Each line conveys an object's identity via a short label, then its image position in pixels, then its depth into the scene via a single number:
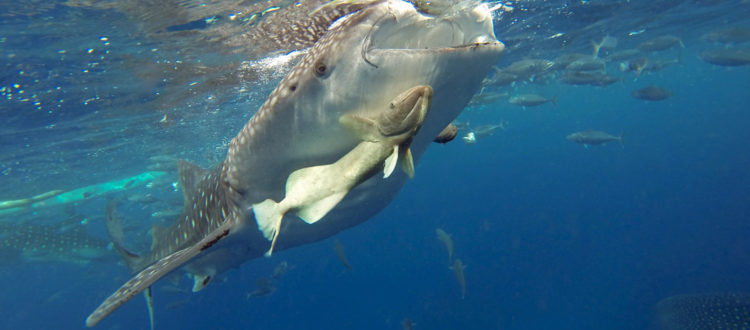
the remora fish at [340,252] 10.64
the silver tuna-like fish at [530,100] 15.86
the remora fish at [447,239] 10.64
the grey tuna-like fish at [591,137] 14.95
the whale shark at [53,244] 19.69
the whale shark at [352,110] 1.73
